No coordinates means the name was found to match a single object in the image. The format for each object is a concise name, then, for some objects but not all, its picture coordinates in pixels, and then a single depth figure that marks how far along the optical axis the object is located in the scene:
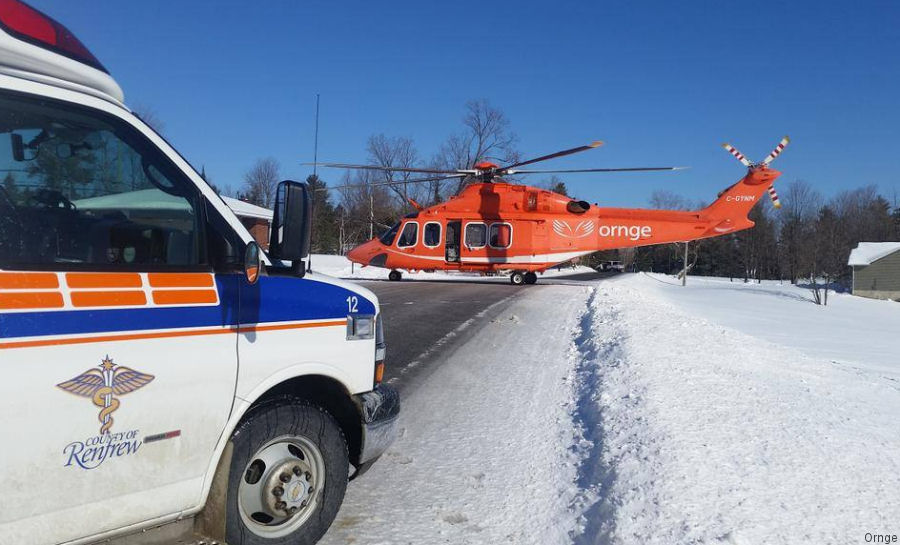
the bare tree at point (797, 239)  46.22
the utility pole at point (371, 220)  43.38
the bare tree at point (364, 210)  50.19
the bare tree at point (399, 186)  49.69
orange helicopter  22.55
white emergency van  1.97
